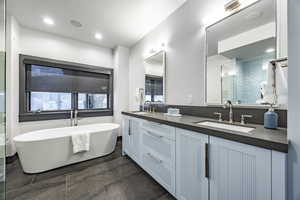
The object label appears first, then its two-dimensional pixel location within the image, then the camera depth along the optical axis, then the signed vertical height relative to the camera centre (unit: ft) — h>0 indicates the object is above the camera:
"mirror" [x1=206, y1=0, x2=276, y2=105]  3.84 +1.63
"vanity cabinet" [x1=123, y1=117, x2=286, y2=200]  2.30 -1.74
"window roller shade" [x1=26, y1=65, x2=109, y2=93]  9.09 +1.64
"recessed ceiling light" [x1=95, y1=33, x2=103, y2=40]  9.70 +5.24
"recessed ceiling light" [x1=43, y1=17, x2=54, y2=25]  7.84 +5.21
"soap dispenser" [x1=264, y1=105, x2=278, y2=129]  3.28 -0.56
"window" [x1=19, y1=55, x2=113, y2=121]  8.82 +0.86
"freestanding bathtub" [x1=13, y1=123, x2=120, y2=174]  6.10 -2.82
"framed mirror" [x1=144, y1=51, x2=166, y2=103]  8.21 +1.61
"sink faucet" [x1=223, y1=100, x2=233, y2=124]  4.48 -0.35
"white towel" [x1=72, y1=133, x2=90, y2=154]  7.08 -2.58
